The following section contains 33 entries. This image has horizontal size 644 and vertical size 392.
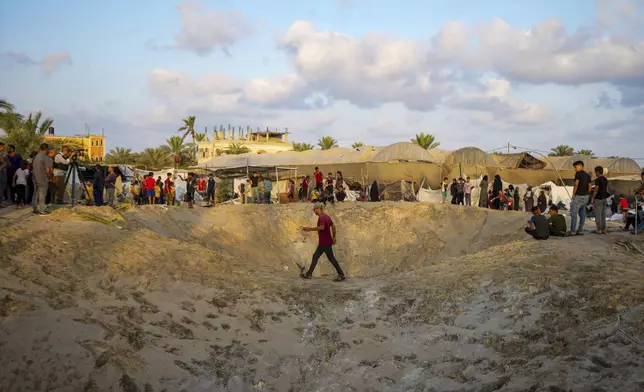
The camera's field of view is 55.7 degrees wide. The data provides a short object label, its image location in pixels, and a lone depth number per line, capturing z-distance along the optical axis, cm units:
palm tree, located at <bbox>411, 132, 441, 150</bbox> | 5234
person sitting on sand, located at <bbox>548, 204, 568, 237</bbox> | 1599
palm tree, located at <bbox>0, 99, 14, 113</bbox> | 2736
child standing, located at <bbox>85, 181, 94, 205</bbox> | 2022
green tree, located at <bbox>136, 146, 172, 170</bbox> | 5569
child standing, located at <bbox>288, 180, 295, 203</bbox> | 2597
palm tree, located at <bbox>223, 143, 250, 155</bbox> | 6322
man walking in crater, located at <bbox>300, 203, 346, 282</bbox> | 1441
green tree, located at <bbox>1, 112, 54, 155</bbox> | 3194
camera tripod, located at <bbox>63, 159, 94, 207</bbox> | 1596
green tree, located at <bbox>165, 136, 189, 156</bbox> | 6253
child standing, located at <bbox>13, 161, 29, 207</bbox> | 1569
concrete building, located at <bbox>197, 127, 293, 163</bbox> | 7080
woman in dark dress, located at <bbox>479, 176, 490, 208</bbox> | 2511
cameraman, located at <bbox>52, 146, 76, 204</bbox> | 1693
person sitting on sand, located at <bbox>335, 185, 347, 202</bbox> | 2508
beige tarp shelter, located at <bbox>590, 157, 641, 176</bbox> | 3541
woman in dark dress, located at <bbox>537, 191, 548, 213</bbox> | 2356
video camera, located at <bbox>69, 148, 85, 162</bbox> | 1602
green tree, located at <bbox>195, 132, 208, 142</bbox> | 6994
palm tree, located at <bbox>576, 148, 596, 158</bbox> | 5625
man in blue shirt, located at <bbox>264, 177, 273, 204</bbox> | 2467
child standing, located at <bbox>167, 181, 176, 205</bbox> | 2384
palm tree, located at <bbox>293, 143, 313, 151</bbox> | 6898
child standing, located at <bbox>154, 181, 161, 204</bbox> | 2337
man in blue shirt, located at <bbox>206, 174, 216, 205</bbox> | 2442
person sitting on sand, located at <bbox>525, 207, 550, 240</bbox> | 1580
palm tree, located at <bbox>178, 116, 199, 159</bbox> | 6450
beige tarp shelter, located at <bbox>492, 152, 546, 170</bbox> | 3431
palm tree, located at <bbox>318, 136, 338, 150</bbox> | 6488
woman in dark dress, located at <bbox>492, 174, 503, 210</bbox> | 2373
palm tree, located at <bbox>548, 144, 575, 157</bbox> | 5800
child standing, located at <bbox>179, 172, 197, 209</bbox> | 2269
